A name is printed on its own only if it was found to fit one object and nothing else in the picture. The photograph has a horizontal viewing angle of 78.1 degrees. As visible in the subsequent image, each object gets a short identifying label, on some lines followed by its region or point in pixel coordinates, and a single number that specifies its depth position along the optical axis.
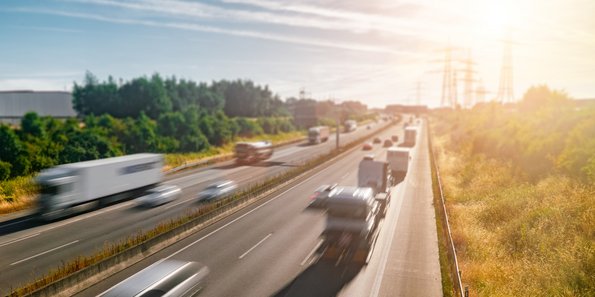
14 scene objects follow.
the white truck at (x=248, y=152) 50.50
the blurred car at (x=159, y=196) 27.81
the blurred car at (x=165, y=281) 12.04
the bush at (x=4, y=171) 37.23
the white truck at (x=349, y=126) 115.40
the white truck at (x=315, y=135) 78.94
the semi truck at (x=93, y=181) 23.67
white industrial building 141.50
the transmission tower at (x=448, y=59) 121.51
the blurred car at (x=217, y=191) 28.80
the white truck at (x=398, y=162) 39.72
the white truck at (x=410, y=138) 66.94
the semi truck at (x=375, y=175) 28.73
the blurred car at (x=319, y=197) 28.23
